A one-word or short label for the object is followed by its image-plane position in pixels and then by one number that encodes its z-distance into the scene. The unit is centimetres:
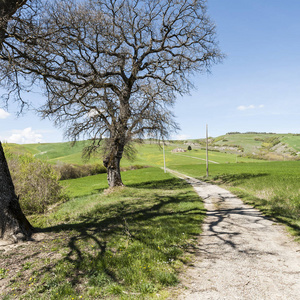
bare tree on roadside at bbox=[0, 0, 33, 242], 627
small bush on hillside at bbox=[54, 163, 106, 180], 4688
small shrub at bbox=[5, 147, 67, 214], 1408
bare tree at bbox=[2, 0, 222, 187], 1259
